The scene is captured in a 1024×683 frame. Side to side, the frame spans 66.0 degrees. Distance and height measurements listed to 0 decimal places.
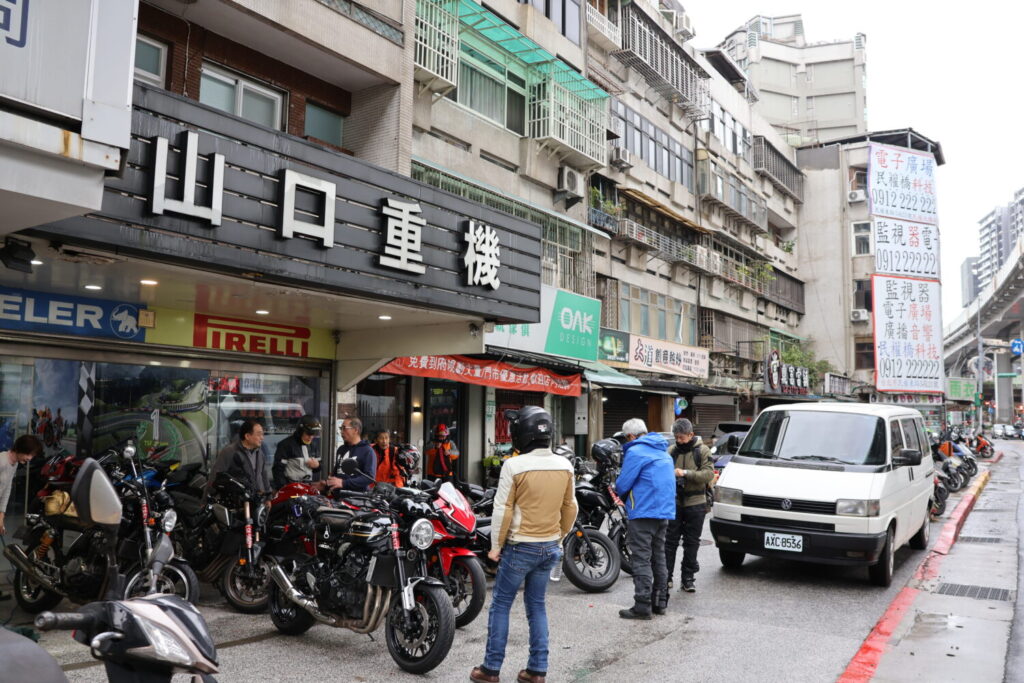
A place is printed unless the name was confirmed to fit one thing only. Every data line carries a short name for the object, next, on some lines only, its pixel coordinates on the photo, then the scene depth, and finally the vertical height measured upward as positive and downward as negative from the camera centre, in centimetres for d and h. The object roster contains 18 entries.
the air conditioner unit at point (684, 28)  3119 +1564
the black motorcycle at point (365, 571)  572 -127
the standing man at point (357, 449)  937 -47
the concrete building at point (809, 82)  6700 +2882
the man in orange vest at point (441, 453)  1389 -73
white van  854 -80
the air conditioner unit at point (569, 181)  2050 +609
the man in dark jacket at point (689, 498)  842 -87
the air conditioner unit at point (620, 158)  2378 +776
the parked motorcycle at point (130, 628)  252 -73
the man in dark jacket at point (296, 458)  918 -58
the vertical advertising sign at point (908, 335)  4347 +478
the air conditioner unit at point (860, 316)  4984 +661
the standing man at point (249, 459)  808 -53
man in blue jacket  732 -89
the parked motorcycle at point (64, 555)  709 -137
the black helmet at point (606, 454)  1015 -50
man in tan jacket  536 -90
